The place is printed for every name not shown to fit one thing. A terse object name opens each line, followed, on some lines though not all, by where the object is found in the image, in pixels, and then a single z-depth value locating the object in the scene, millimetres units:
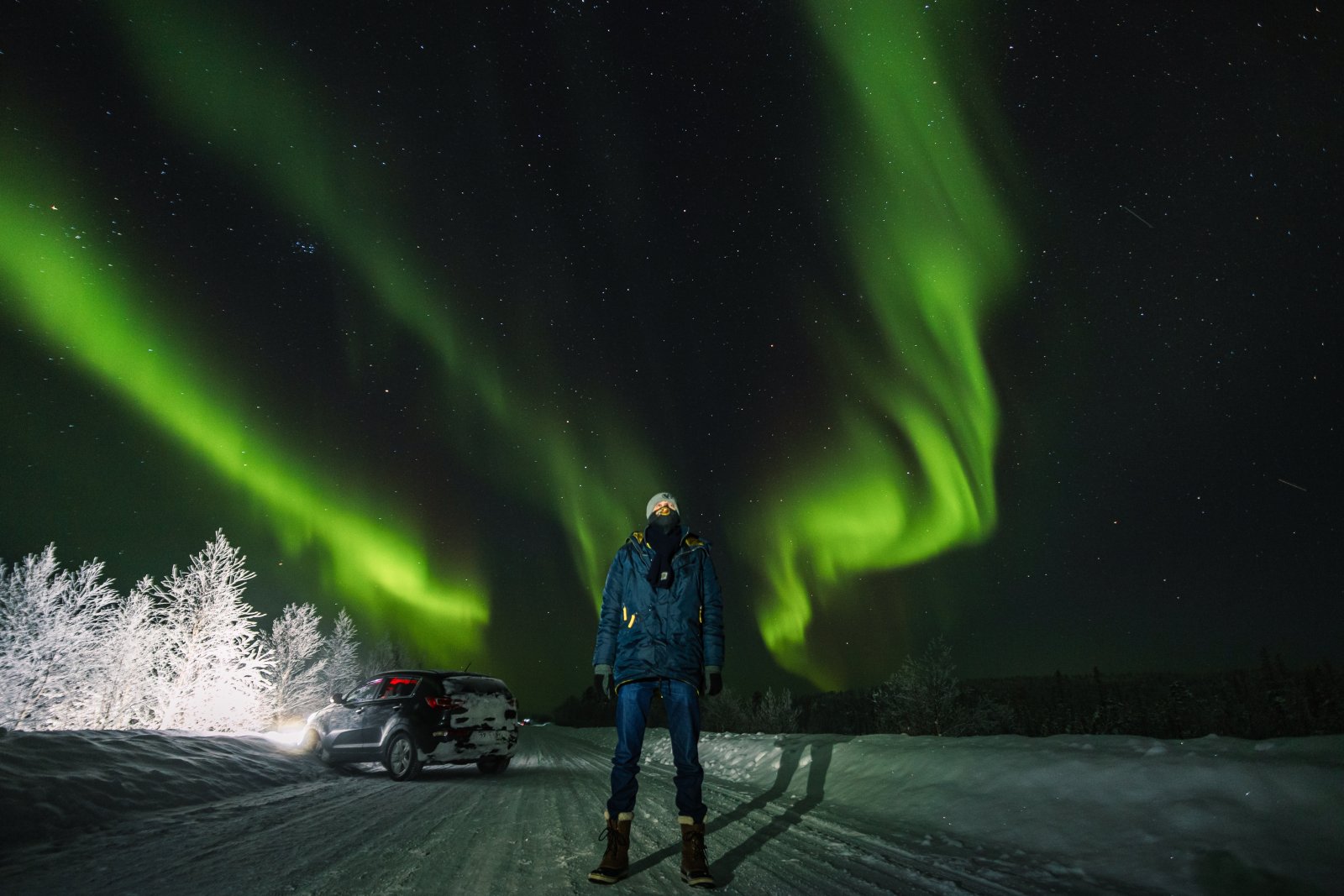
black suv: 9430
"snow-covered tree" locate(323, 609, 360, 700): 59219
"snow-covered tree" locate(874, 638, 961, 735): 43250
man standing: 3949
